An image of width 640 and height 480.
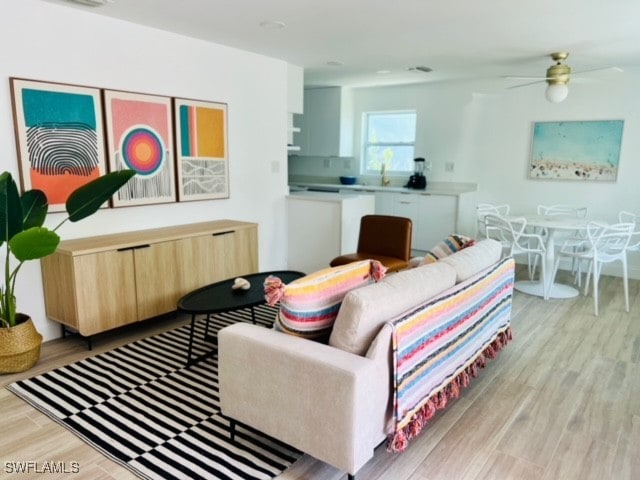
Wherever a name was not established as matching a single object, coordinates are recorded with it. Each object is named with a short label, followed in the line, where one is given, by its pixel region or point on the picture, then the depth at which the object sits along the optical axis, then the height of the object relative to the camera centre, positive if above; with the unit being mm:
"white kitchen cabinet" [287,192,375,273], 4965 -749
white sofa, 1763 -880
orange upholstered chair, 4117 -761
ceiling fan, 4324 +764
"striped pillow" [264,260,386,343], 1924 -611
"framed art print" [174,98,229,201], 4055 +54
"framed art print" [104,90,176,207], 3545 +81
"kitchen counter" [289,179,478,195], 6090 -411
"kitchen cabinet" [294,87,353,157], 6785 +530
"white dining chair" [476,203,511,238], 5123 -585
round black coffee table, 2848 -928
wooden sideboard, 3072 -858
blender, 6406 -249
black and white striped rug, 2070 -1364
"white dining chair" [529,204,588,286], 5031 -628
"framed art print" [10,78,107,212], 3049 +117
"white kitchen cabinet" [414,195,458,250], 5848 -765
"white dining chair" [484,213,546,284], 4504 -714
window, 6723 +261
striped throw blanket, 1958 -911
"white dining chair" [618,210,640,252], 5062 -634
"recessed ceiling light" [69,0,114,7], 3025 +991
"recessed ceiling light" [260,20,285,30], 3452 +1003
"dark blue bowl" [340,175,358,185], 7043 -333
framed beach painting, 5254 +138
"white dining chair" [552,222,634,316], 4109 -767
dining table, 4400 -924
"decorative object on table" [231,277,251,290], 3168 -877
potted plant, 2697 -451
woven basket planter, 2795 -1186
